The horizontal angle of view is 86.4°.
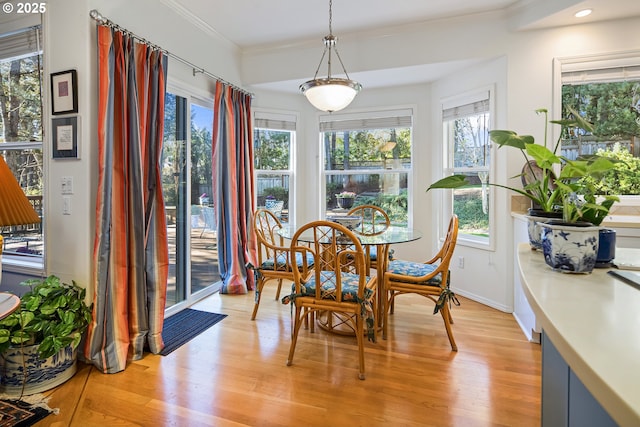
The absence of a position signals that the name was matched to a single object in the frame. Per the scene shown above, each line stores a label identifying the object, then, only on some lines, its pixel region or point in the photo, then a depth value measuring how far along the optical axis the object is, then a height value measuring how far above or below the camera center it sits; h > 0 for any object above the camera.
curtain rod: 2.14 +1.21
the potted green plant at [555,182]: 1.00 +0.07
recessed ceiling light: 2.67 +1.51
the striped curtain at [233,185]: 3.54 +0.20
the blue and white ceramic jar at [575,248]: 1.03 -0.13
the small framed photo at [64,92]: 2.14 +0.71
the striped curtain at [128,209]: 2.13 -0.03
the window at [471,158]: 3.40 +0.48
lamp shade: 1.41 +0.00
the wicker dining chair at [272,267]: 2.84 -0.54
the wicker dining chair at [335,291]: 2.07 -0.57
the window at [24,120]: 2.46 +0.63
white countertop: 0.46 -0.24
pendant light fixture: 2.46 +0.83
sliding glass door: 3.08 +0.05
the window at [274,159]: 4.31 +0.58
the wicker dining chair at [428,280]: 2.37 -0.55
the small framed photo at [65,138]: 2.16 +0.43
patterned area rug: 1.69 -1.08
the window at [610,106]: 2.87 +0.84
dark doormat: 2.57 -1.02
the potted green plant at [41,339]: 1.87 -0.75
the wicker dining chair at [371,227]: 2.96 -0.24
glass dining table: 2.55 -0.28
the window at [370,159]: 4.18 +0.57
